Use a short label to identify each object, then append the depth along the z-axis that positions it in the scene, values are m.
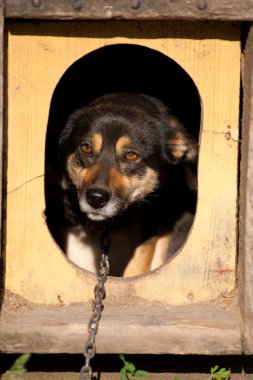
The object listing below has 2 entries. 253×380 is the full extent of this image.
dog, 7.86
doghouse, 6.25
